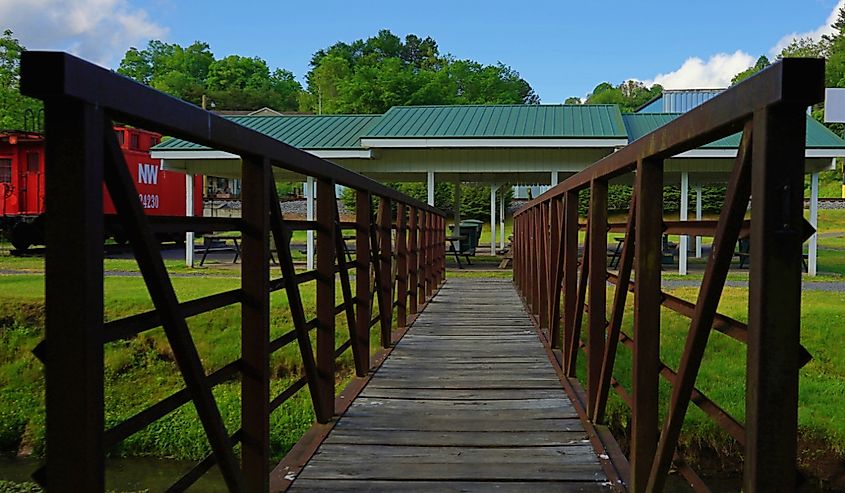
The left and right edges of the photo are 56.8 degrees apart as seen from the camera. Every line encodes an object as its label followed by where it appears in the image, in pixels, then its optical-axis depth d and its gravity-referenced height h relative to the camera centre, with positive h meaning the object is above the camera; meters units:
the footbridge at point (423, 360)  1.28 -0.25
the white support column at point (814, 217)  13.52 +0.13
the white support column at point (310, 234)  13.23 -0.24
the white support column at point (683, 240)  13.23 -0.27
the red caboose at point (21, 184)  15.76 +0.69
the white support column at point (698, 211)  16.70 +0.28
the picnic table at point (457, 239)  15.15 -0.38
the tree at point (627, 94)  76.88 +14.08
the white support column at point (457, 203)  16.94 +0.40
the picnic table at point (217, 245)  17.26 -0.64
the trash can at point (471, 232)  16.50 -0.21
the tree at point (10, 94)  28.56 +4.55
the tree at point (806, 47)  53.03 +12.48
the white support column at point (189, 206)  15.02 +0.25
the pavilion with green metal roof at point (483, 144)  13.66 +1.38
